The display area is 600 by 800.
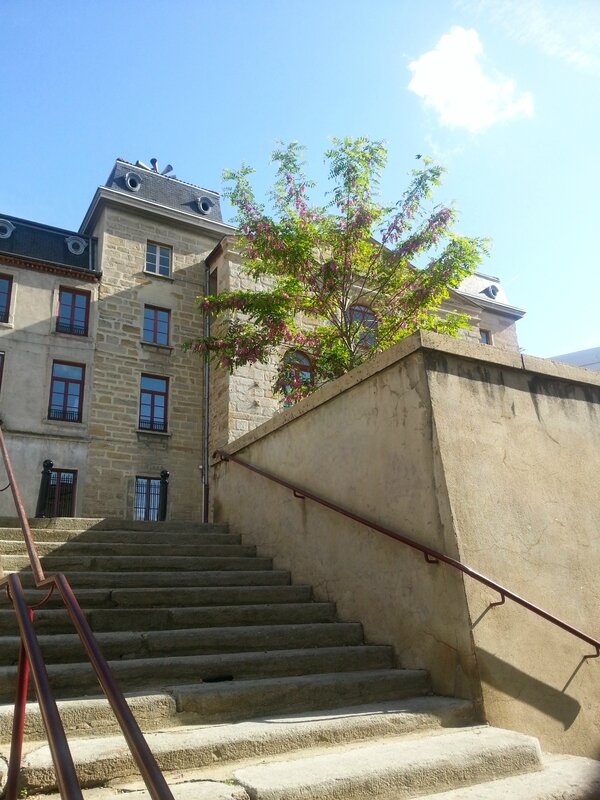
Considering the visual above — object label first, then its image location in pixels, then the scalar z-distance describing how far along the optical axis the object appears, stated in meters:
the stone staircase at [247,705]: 2.47
